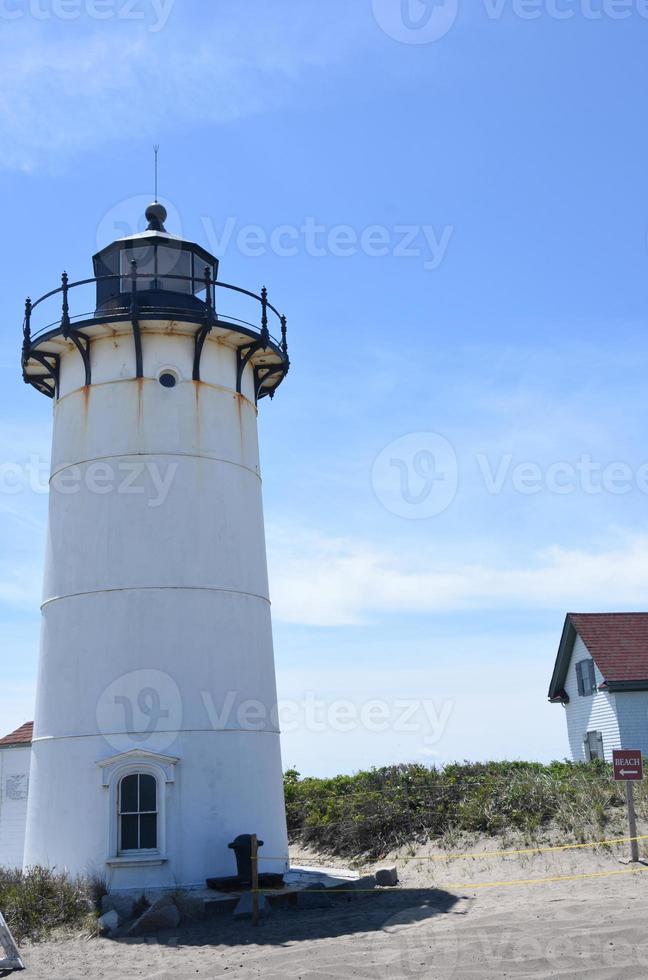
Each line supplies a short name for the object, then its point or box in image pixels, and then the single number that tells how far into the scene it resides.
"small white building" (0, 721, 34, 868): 21.61
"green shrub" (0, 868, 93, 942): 13.41
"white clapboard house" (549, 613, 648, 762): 27.39
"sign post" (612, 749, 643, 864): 16.83
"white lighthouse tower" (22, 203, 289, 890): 15.13
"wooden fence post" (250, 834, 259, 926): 13.29
